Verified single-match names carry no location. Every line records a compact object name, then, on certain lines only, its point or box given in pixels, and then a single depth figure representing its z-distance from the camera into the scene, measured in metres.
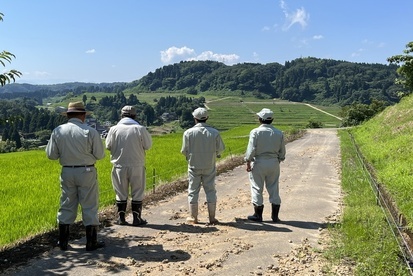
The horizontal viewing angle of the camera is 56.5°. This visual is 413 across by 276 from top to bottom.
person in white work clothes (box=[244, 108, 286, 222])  6.84
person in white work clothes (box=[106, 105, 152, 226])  6.44
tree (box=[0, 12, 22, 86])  4.78
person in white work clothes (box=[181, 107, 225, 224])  6.67
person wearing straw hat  5.30
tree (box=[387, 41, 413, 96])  27.51
